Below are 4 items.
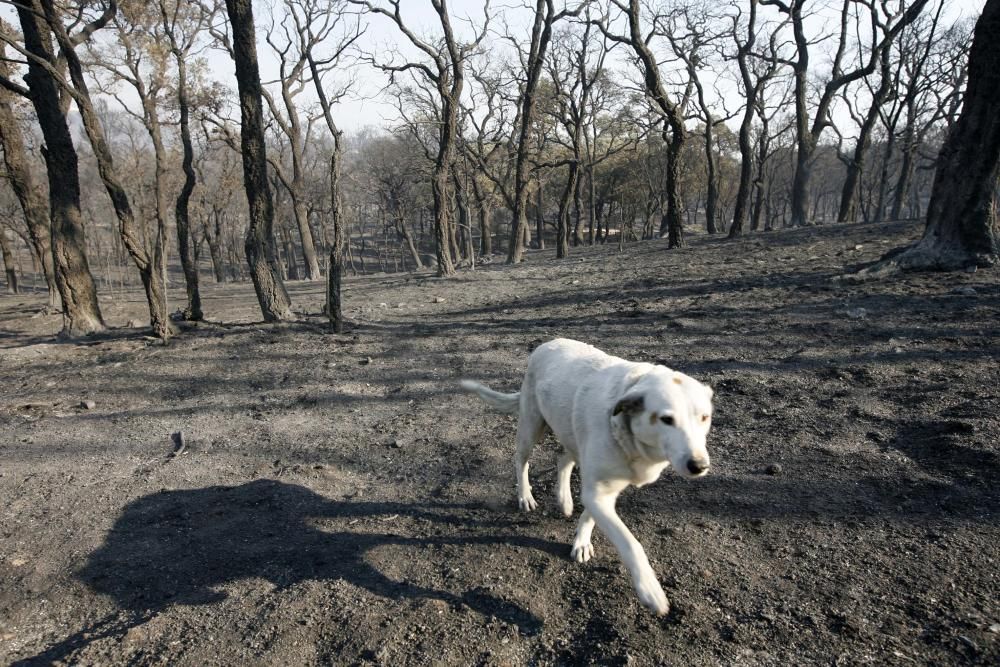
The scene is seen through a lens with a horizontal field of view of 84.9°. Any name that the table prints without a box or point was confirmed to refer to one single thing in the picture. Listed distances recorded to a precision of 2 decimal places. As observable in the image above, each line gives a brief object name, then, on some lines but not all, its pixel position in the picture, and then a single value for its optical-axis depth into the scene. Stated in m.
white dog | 2.69
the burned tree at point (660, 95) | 16.00
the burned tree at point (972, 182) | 8.14
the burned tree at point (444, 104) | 15.45
